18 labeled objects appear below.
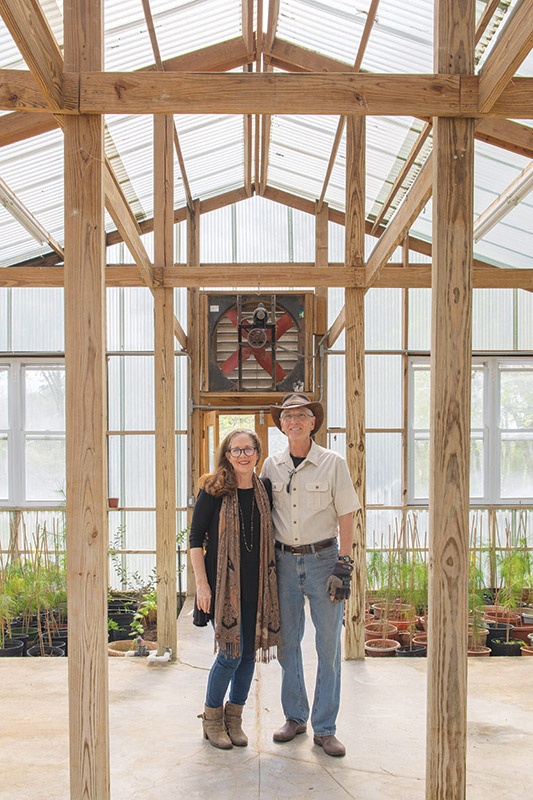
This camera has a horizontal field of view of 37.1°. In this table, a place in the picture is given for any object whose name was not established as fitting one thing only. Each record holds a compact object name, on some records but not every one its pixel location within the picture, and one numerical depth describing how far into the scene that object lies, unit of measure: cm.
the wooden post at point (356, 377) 541
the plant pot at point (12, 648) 636
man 374
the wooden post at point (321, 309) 954
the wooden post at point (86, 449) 292
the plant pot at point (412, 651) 634
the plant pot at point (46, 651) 634
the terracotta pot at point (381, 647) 634
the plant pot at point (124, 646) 652
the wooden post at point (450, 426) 296
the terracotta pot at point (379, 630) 683
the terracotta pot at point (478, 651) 620
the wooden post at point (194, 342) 943
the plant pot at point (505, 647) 657
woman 365
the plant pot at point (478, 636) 630
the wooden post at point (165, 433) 560
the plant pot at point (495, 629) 694
